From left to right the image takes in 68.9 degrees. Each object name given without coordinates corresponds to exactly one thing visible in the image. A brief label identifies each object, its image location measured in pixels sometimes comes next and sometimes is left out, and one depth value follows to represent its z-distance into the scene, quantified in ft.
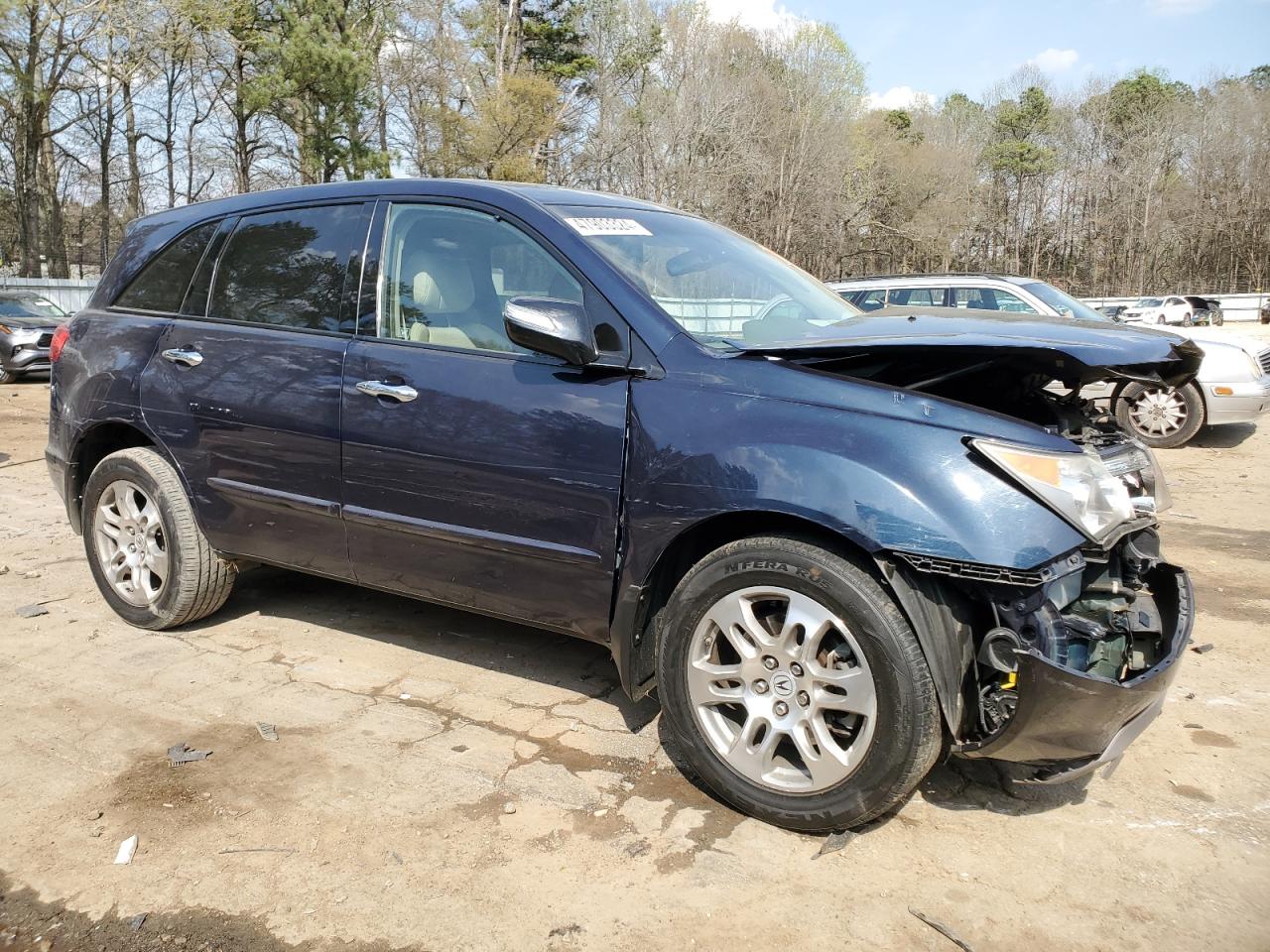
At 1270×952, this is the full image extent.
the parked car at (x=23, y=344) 52.80
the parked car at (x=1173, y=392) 30.40
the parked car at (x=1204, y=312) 126.93
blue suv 8.08
